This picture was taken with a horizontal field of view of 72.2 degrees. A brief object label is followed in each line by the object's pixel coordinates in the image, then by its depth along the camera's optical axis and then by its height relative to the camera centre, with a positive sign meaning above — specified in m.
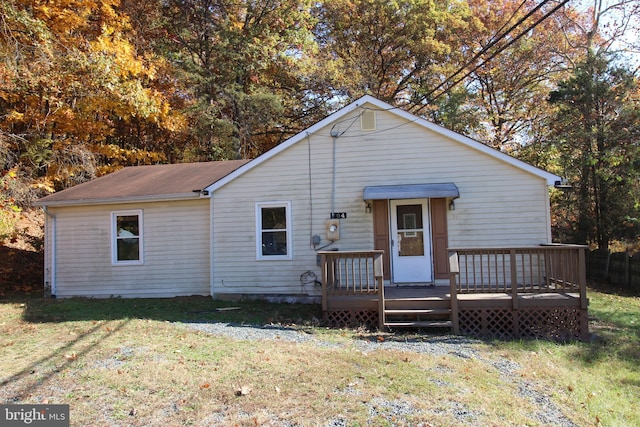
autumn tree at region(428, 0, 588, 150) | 20.88 +7.80
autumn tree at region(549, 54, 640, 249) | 14.63 +3.00
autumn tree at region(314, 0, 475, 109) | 20.19 +9.23
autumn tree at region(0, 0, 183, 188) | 11.52 +4.76
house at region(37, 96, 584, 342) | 9.53 +0.51
